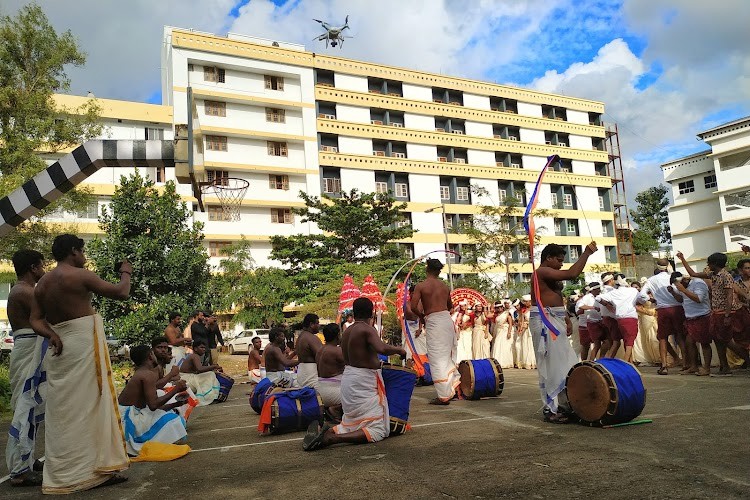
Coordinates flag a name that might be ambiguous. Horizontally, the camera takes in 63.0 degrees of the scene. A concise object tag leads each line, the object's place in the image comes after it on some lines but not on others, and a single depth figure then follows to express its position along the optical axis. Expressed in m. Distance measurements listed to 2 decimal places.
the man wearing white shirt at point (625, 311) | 11.74
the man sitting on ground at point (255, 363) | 13.70
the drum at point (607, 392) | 5.91
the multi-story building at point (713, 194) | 43.62
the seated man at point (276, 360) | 10.17
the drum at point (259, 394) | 9.49
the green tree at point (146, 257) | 21.77
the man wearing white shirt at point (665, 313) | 11.15
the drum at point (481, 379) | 9.01
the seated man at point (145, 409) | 6.61
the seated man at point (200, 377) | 11.40
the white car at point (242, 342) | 34.16
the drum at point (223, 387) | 12.77
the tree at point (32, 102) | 18.80
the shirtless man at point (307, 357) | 9.04
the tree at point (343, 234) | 31.67
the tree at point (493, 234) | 37.25
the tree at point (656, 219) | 58.81
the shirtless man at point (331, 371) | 7.88
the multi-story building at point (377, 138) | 40.00
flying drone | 47.53
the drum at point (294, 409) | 7.55
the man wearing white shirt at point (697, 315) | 10.30
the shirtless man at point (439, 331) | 8.87
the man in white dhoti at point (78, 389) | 5.06
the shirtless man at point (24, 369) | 5.53
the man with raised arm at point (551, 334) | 6.77
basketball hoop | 13.76
